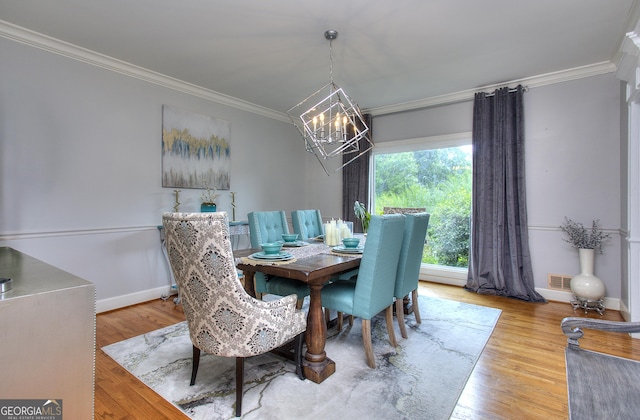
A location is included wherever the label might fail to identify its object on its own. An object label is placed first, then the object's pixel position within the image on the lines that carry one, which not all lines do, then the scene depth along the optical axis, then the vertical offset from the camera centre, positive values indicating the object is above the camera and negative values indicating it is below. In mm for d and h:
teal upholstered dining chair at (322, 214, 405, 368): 2090 -481
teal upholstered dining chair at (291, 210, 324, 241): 3562 -153
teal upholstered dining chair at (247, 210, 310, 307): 2596 -291
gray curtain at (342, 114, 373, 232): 5055 +437
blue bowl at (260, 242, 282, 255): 2258 -270
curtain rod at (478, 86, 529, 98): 3816 +1487
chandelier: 2416 +669
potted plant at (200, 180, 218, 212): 3973 +158
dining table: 1956 -469
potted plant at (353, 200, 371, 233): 2910 -33
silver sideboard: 754 -333
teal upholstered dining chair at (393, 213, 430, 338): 2576 -397
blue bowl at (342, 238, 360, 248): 2590 -268
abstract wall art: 3791 +783
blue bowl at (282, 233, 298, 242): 2980 -260
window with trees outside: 4375 +306
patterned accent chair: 1526 -465
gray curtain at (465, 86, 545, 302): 3793 +105
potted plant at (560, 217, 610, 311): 3250 -551
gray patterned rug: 1739 -1091
